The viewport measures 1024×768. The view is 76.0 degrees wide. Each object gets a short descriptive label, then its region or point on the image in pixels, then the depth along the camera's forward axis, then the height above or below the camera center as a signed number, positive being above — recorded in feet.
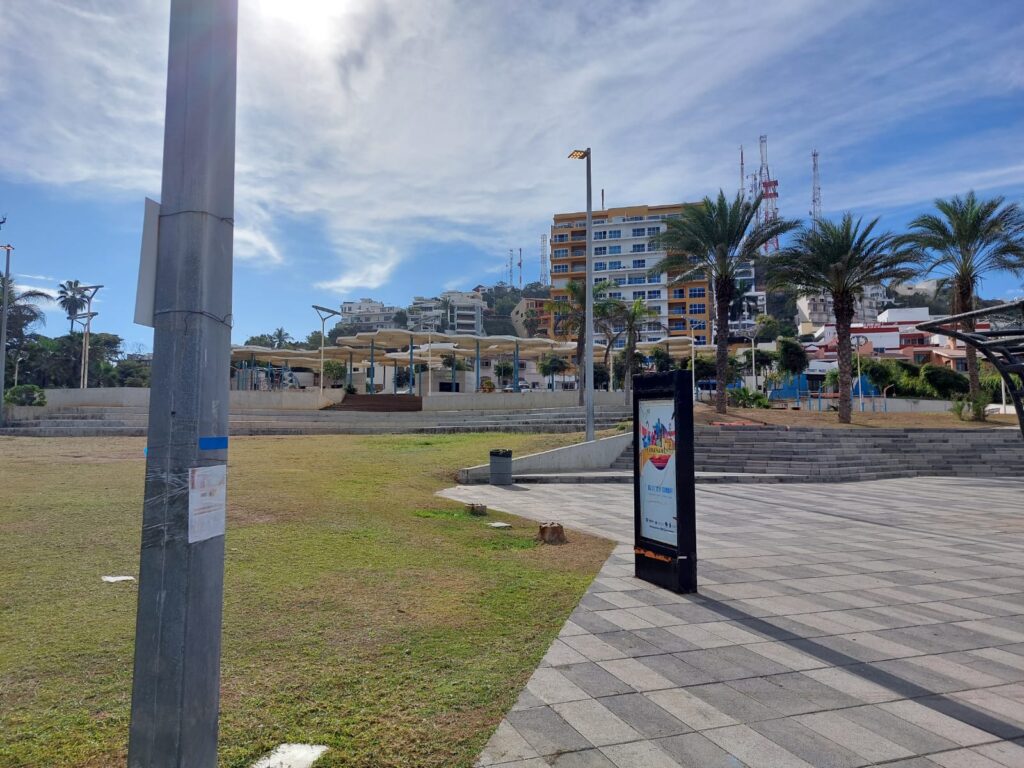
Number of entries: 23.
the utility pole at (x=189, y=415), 8.31 -0.08
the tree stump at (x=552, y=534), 28.76 -5.36
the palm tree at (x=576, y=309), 117.80 +18.90
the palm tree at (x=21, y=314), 173.99 +28.44
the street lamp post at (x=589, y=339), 63.16 +7.14
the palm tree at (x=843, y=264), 86.94 +20.26
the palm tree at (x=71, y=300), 271.49 +45.12
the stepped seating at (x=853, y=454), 63.31 -3.98
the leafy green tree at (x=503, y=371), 257.57 +16.66
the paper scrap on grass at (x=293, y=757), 10.04 -5.41
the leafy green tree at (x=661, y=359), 200.89 +17.03
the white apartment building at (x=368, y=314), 493.36 +77.02
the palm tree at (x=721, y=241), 90.58 +24.32
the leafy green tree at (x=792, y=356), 147.64 +13.41
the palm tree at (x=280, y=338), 342.40 +37.85
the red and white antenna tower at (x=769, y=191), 427.82 +146.63
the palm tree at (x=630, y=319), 125.29 +18.56
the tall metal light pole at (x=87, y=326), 124.67 +15.86
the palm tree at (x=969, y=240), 88.12 +24.34
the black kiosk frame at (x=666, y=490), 21.01 -2.54
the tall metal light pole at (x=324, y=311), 124.47 +18.87
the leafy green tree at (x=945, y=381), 130.00 +7.15
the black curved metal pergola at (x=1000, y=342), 28.78 +3.61
